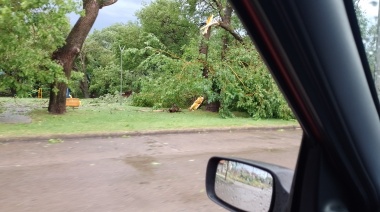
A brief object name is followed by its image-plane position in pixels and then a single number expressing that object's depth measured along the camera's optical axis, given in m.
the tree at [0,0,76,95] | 11.41
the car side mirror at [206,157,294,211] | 1.58
